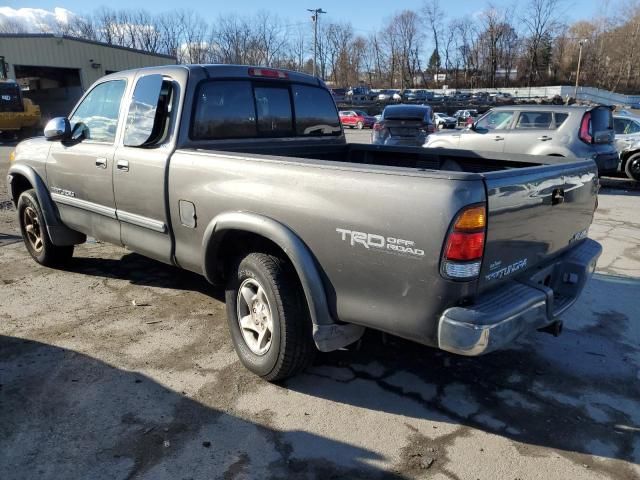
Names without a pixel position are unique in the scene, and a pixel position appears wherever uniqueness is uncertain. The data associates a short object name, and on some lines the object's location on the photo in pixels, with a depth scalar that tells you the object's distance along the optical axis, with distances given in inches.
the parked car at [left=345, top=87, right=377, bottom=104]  2081.7
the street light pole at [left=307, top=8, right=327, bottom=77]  1935.3
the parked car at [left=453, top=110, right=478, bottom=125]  1478.0
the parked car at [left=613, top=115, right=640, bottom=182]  459.7
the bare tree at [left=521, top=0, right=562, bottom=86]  3663.9
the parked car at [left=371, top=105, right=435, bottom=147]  527.5
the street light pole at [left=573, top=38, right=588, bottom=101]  2680.1
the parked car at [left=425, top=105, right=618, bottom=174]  392.5
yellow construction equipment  866.8
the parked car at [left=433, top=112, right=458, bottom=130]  1325.3
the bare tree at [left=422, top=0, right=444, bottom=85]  4165.8
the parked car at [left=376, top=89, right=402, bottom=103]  2135.8
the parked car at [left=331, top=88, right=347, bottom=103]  2088.3
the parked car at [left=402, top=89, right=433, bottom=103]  2288.4
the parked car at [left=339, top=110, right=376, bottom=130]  1412.4
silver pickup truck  96.0
